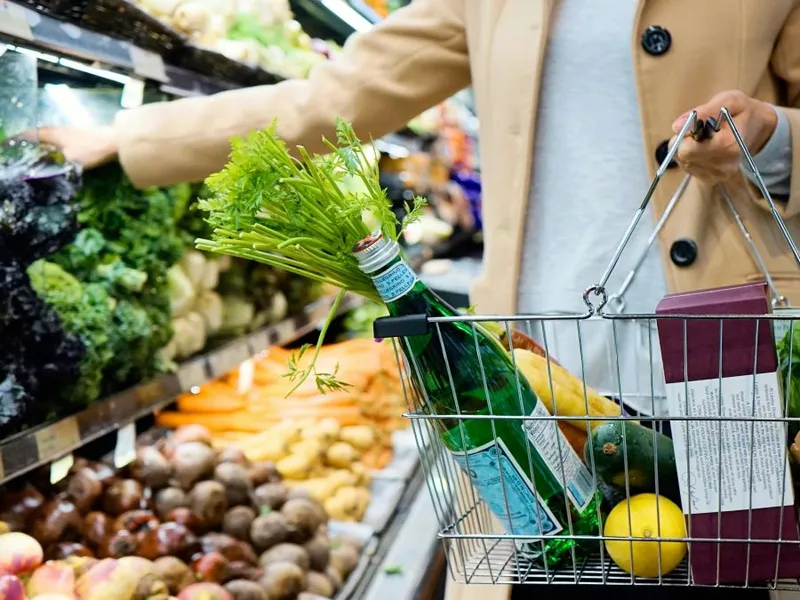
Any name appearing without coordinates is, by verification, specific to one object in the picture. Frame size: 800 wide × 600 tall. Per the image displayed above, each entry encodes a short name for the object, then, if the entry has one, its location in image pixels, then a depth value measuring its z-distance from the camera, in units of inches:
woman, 49.2
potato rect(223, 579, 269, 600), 65.1
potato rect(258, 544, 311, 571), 71.8
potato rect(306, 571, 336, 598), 72.2
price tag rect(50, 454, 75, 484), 64.1
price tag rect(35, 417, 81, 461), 55.4
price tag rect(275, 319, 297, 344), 103.4
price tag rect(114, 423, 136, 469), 70.7
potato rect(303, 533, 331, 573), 74.7
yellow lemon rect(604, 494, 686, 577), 31.4
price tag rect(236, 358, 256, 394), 108.9
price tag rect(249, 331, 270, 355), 94.0
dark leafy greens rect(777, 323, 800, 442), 32.0
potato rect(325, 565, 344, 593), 75.2
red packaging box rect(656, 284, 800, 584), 29.7
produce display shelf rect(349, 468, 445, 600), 73.6
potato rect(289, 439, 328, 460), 94.0
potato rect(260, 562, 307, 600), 68.7
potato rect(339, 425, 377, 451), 102.3
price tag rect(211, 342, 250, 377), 85.0
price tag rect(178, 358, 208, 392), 78.2
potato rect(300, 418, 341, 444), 97.7
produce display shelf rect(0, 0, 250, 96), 53.1
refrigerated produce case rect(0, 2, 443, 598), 55.3
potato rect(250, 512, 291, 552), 73.7
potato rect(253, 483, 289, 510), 78.4
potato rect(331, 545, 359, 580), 77.5
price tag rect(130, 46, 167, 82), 67.7
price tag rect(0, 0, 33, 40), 51.3
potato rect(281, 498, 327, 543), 75.4
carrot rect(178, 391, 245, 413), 100.6
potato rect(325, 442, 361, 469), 97.1
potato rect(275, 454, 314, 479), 91.0
